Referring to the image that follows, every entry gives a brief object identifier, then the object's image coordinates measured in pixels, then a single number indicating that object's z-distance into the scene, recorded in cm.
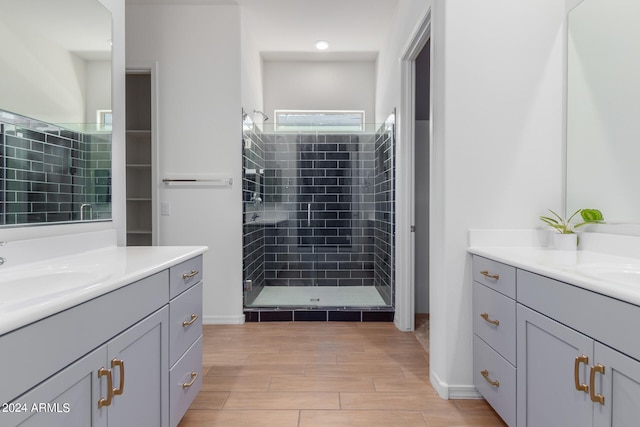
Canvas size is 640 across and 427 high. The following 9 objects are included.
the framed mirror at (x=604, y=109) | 160
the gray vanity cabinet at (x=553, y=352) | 96
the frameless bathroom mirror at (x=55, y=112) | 133
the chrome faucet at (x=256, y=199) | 352
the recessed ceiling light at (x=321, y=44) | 388
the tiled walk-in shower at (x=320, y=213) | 382
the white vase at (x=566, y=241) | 178
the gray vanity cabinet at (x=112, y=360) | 75
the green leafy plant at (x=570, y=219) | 175
